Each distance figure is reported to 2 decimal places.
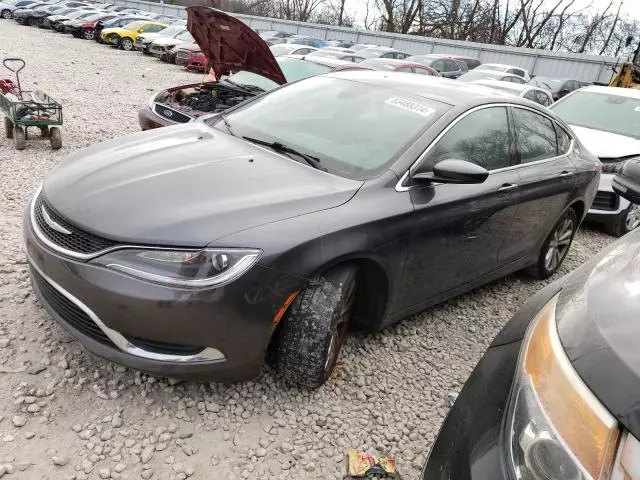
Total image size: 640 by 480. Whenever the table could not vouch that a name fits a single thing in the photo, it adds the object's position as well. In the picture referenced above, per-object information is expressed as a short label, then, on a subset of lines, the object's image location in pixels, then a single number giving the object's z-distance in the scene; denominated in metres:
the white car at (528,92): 10.09
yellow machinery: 12.62
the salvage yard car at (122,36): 22.27
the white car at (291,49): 14.67
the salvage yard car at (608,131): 5.87
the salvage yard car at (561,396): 1.10
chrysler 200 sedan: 2.11
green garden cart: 6.00
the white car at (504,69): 17.18
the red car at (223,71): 5.91
